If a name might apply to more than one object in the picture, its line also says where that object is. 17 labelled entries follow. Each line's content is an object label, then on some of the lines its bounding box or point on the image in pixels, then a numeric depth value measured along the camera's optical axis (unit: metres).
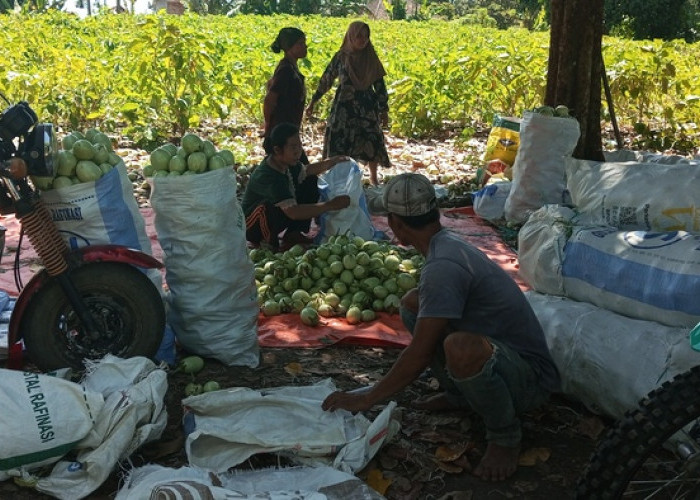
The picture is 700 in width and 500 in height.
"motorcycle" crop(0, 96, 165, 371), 3.44
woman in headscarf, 7.67
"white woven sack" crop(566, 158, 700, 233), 3.84
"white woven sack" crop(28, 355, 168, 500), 2.84
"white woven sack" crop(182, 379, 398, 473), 2.96
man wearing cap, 2.86
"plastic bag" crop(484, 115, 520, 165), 7.87
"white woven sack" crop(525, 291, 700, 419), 3.12
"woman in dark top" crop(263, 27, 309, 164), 6.75
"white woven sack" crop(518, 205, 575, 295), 3.96
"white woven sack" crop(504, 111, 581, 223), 6.16
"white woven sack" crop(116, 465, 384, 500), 2.41
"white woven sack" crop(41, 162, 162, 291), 3.62
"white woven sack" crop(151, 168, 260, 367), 3.75
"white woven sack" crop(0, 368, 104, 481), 2.79
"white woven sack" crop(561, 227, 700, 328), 3.24
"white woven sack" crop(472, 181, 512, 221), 6.80
